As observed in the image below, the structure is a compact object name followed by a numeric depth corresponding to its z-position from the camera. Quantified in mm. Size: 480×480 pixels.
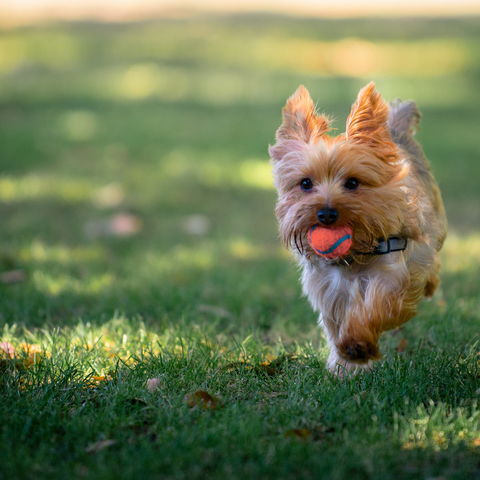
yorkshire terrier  3197
